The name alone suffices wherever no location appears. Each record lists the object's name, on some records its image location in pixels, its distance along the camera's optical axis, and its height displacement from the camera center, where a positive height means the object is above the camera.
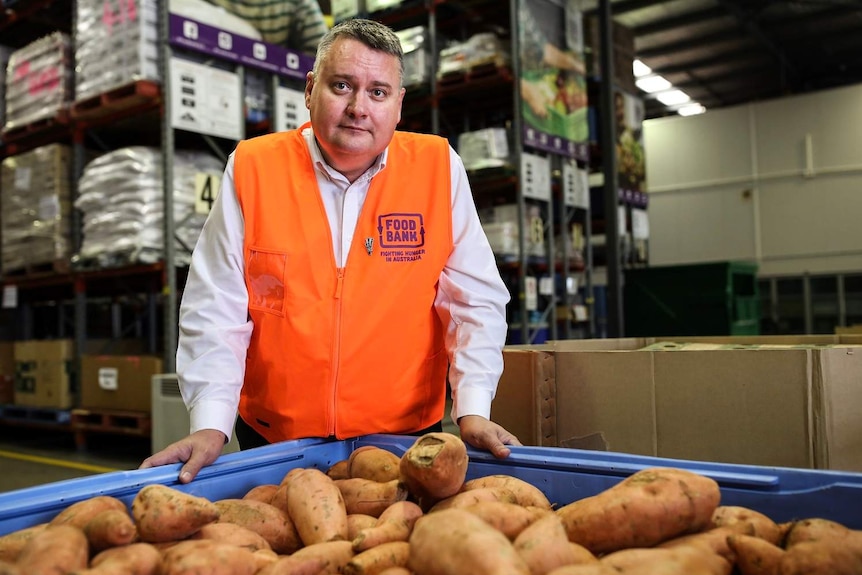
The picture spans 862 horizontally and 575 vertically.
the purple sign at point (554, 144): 6.64 +1.66
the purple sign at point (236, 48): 4.80 +1.97
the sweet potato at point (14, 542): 1.04 -0.33
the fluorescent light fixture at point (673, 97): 17.61 +5.30
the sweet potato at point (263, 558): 1.07 -0.37
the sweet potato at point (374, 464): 1.41 -0.30
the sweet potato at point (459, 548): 0.89 -0.31
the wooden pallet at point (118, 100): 4.86 +1.62
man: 1.72 +0.09
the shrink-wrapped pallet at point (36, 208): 5.77 +0.99
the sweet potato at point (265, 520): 1.24 -0.36
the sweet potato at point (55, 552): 0.93 -0.31
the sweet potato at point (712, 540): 1.03 -0.35
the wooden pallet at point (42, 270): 5.76 +0.48
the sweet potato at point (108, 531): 1.06 -0.31
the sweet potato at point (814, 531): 0.98 -0.32
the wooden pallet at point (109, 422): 5.25 -0.80
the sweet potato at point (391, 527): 1.10 -0.34
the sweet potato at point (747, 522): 1.08 -0.34
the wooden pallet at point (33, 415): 6.00 -0.83
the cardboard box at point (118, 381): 5.28 -0.45
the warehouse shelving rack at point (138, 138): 4.88 +1.54
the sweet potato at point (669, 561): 0.92 -0.34
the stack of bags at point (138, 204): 5.05 +0.85
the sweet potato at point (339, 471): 1.50 -0.33
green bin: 7.04 +0.07
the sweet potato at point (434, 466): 1.22 -0.27
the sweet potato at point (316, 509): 1.19 -0.33
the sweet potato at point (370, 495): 1.30 -0.34
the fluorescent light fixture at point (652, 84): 16.56 +5.34
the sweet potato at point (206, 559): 0.98 -0.34
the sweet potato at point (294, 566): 1.03 -0.36
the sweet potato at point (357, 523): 1.22 -0.36
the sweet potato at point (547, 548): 0.97 -0.33
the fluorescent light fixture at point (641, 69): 15.61 +5.35
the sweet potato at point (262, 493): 1.37 -0.34
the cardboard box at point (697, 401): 1.80 -0.26
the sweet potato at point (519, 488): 1.28 -0.32
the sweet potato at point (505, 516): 1.09 -0.32
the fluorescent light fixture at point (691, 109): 18.61 +5.25
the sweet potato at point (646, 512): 1.07 -0.31
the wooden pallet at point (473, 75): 6.50 +2.25
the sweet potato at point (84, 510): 1.10 -0.30
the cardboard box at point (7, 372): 6.79 -0.45
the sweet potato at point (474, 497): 1.20 -0.32
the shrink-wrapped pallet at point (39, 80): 5.71 +2.05
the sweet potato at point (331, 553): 1.07 -0.36
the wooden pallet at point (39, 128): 5.67 +1.69
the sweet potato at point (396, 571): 0.96 -0.35
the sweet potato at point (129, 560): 0.97 -0.34
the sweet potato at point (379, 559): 1.01 -0.35
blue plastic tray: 1.15 -0.30
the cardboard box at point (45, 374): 6.04 -0.43
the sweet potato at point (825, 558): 0.92 -0.34
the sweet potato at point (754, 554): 0.97 -0.35
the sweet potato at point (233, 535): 1.13 -0.35
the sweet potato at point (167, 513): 1.11 -0.31
